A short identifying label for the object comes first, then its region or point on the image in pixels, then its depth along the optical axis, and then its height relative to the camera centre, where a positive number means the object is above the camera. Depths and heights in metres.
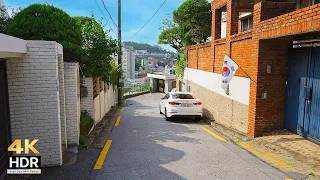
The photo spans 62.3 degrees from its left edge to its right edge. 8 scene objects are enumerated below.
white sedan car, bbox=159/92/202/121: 12.62 -1.62
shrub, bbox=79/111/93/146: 7.88 -1.82
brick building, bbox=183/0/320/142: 6.83 +0.00
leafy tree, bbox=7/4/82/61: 7.84 +1.42
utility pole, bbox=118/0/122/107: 22.03 +0.94
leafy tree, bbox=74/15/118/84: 11.30 +1.16
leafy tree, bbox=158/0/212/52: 26.23 +5.46
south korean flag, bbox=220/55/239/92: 9.12 +0.13
